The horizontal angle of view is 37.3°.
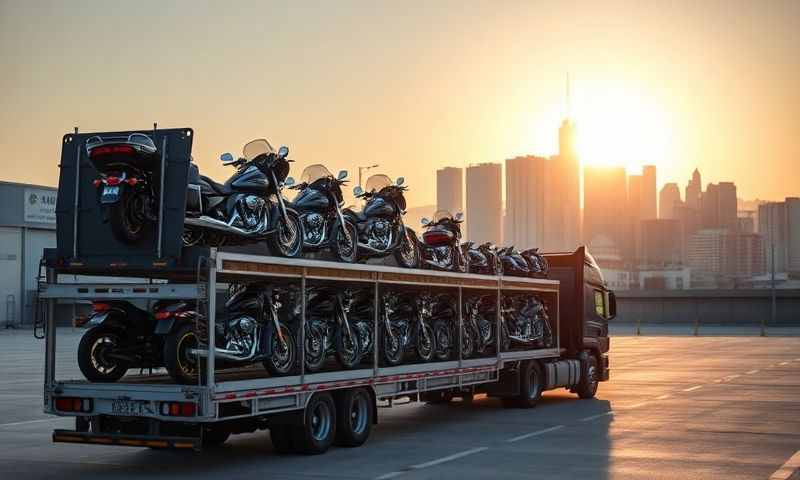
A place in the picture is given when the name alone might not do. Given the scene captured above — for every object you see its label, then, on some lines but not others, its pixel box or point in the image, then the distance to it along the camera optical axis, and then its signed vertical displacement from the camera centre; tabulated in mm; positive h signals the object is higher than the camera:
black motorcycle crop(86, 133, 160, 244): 12359 +1277
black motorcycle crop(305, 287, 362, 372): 14477 -319
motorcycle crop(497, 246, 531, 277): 22172 +800
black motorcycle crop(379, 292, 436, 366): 16344 -305
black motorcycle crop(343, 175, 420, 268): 17406 +1231
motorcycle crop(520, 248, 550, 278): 22766 +855
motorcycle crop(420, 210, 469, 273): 19312 +1020
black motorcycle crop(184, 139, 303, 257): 13797 +1200
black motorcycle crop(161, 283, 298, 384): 12469 -345
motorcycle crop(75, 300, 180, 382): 13312 -416
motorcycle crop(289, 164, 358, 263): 16125 +1263
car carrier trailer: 12125 -948
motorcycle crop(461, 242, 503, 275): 21000 +845
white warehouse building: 67125 +3490
